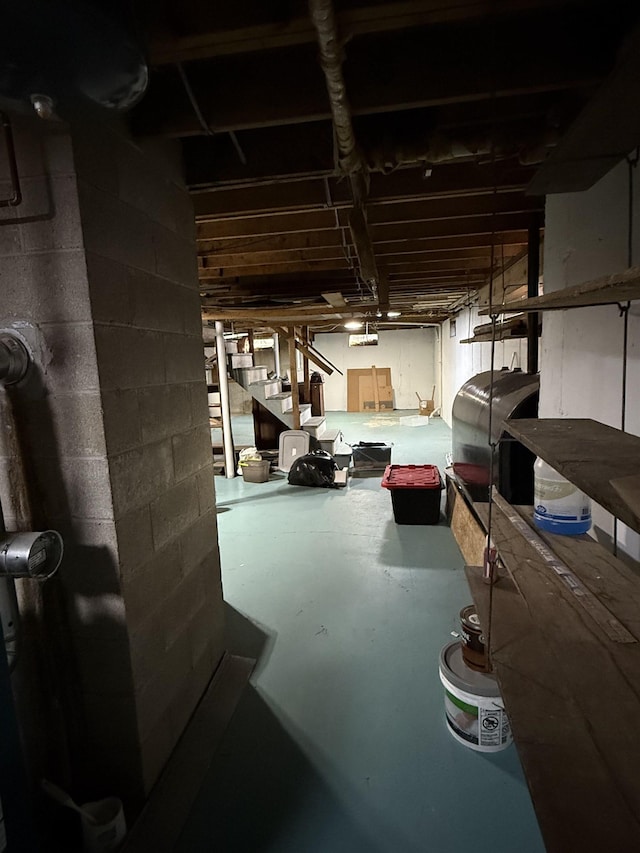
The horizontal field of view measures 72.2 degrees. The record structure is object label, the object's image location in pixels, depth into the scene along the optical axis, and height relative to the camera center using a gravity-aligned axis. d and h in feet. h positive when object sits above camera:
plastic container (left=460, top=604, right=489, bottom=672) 5.32 -3.42
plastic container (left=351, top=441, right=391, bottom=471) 17.69 -3.52
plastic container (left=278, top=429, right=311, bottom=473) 18.30 -3.03
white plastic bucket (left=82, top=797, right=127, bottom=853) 4.11 -4.16
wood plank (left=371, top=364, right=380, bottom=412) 35.37 -1.88
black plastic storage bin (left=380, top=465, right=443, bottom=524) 11.73 -3.46
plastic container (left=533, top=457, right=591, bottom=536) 4.52 -1.51
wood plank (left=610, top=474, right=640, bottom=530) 1.73 -0.58
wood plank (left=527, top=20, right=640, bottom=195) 3.51 +2.06
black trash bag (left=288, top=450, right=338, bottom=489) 15.84 -3.56
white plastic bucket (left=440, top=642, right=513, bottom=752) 5.09 -4.05
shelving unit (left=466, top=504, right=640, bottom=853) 2.25 -2.27
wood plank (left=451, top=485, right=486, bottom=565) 8.73 -3.65
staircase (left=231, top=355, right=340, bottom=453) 18.86 -1.03
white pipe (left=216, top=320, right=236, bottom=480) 16.97 -1.22
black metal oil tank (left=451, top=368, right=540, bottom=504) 7.35 -1.48
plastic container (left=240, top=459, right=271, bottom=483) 16.90 -3.66
